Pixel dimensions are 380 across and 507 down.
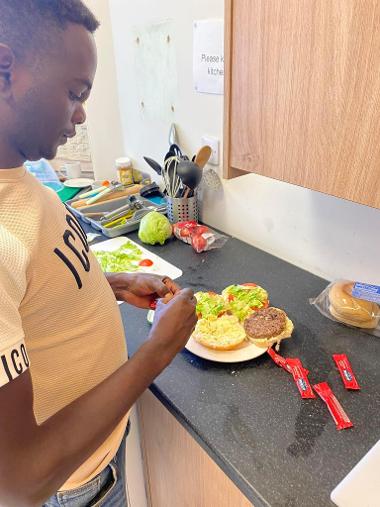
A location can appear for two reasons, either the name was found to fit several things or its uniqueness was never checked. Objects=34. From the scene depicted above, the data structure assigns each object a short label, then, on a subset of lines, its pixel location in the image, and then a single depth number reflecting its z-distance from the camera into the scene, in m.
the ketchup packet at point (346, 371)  0.74
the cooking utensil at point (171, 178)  1.34
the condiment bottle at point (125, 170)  1.71
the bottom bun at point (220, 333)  0.82
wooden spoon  1.26
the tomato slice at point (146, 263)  1.19
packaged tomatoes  1.25
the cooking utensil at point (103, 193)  1.53
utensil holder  1.35
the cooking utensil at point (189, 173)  1.23
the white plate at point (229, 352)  0.80
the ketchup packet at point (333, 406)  0.67
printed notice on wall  1.13
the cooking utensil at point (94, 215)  1.47
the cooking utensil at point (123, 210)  1.43
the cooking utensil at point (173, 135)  1.44
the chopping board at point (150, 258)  1.15
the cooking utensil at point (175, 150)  1.39
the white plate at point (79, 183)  1.79
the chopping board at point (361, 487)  0.51
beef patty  0.83
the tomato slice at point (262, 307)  0.92
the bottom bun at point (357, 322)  0.88
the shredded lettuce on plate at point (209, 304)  0.91
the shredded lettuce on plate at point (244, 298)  0.92
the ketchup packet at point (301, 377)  0.73
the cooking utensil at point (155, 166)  1.46
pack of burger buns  0.87
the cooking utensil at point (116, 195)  1.52
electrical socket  1.27
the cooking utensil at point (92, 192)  1.61
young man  0.42
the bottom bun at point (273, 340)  0.82
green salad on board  1.18
